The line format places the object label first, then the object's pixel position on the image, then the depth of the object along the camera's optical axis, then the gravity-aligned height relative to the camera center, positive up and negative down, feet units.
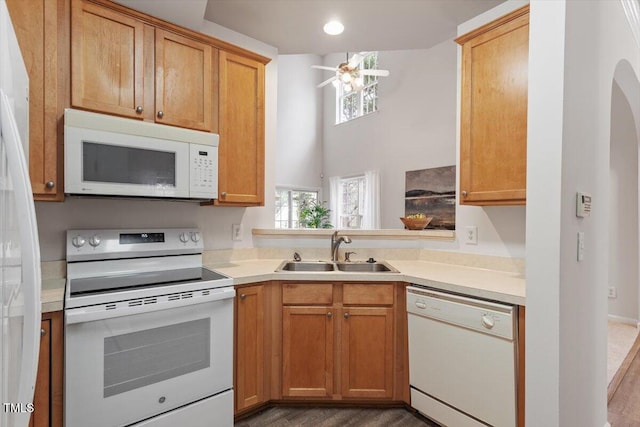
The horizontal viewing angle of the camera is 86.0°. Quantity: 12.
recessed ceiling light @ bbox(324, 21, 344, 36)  8.30 +4.58
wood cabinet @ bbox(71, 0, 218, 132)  5.74 +2.63
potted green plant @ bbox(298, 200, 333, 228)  22.77 -0.22
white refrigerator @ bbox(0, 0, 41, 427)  2.39 -0.43
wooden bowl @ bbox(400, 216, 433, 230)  8.98 -0.28
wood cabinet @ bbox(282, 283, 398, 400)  6.87 -2.58
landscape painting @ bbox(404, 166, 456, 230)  17.43 +0.95
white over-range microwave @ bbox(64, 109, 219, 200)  5.45 +0.93
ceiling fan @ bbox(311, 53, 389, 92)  15.33 +6.30
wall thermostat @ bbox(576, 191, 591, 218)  4.58 +0.12
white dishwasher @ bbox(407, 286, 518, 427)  5.22 -2.46
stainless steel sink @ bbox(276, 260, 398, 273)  8.16 -1.29
